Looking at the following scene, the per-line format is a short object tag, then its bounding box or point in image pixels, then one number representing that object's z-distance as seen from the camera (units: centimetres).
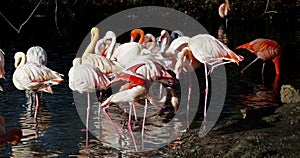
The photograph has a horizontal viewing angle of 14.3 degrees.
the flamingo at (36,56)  1680
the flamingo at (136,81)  1215
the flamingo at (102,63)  1443
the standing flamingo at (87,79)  1293
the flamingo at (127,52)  1518
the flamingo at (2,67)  1525
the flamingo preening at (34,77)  1394
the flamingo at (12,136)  980
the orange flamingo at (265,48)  2041
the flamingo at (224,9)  3877
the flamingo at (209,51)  1413
